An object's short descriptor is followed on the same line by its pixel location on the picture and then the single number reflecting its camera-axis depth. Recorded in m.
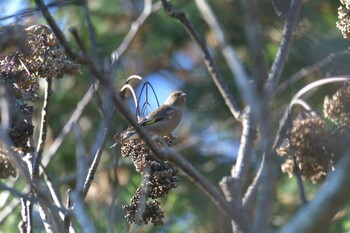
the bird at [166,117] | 8.92
